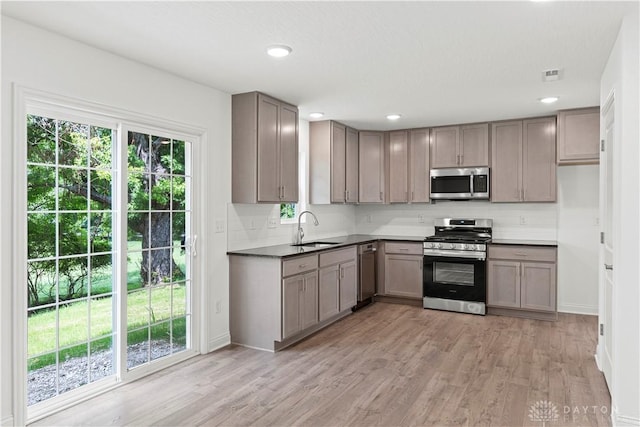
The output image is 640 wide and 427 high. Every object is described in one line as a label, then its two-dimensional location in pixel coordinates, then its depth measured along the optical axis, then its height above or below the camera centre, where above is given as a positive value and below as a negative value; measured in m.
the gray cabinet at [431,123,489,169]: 5.54 +0.86
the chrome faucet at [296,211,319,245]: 5.14 -0.26
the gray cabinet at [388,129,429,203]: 5.93 +0.63
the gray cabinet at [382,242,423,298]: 5.72 -0.78
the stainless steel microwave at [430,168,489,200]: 5.51 +0.36
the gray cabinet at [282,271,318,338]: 3.95 -0.88
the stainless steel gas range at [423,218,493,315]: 5.22 -0.77
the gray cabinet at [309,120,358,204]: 5.48 +0.64
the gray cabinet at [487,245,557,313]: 4.94 -0.79
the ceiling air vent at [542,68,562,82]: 3.47 +1.12
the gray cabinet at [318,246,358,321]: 4.59 -0.79
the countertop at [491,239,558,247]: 5.03 -0.38
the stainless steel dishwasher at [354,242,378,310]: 5.52 -0.81
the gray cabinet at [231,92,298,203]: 4.10 +0.62
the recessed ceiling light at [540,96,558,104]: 4.29 +1.13
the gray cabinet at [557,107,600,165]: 4.67 +0.82
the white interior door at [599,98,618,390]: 2.95 -0.21
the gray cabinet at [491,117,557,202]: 5.16 +0.62
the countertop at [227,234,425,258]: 4.04 -0.38
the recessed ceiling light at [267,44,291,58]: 2.93 +1.11
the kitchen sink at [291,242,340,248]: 4.85 -0.38
